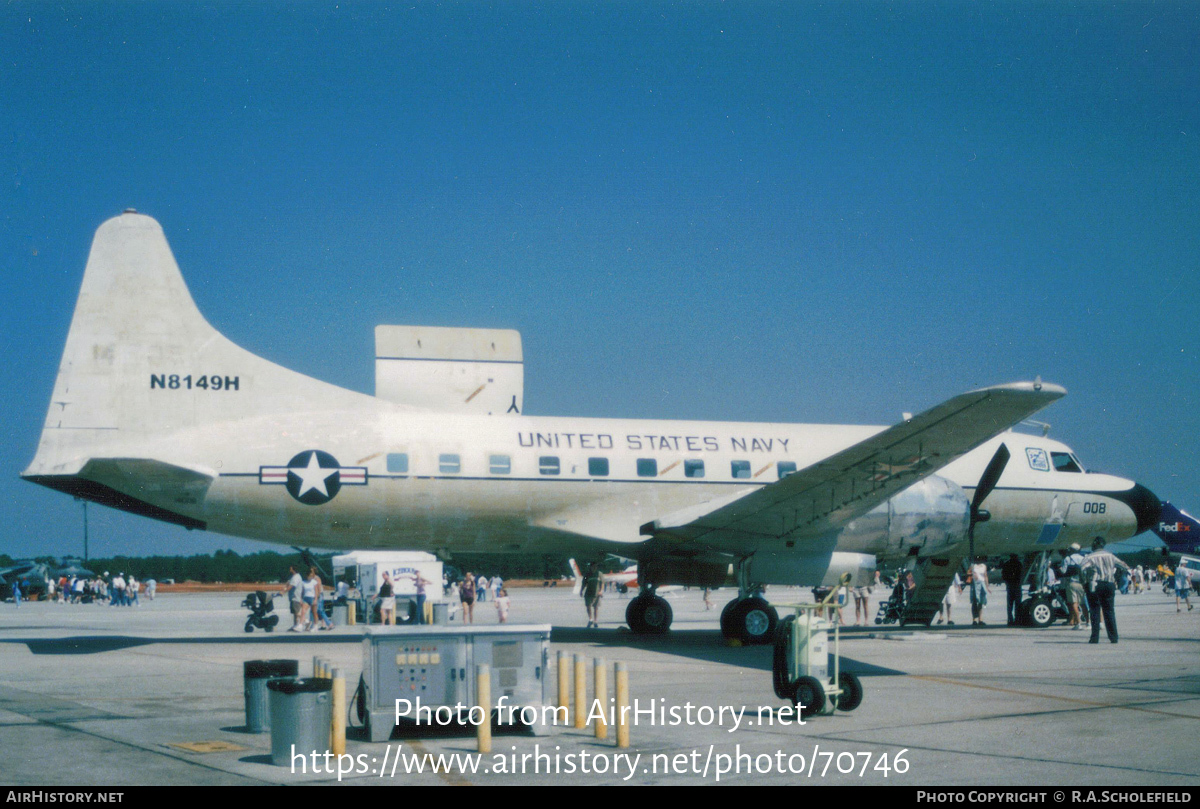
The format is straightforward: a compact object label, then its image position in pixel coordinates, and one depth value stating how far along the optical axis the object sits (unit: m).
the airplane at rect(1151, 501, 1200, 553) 47.31
